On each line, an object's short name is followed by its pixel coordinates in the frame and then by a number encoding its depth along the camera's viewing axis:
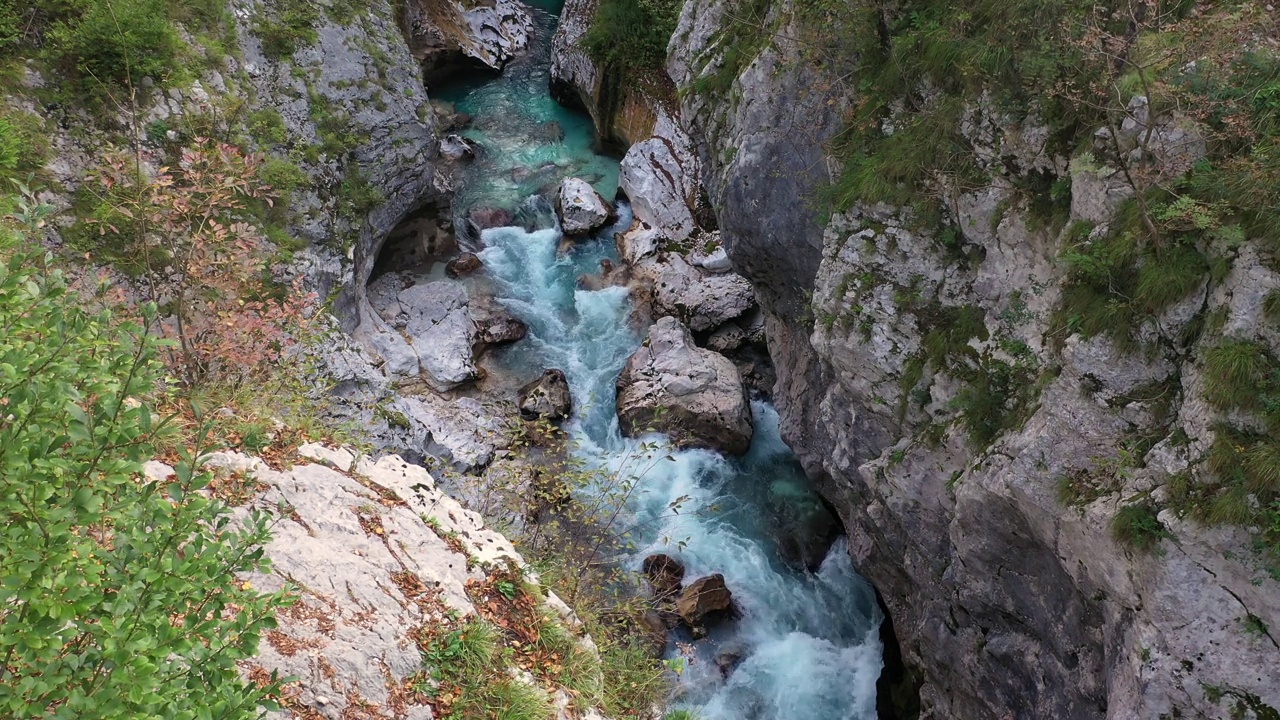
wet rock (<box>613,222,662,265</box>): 19.20
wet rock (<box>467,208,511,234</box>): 20.28
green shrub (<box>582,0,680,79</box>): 21.67
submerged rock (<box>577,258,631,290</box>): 19.00
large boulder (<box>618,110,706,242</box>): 19.64
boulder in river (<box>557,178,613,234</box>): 20.00
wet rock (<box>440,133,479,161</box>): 21.98
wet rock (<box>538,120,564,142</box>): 23.98
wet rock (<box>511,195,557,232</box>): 20.53
